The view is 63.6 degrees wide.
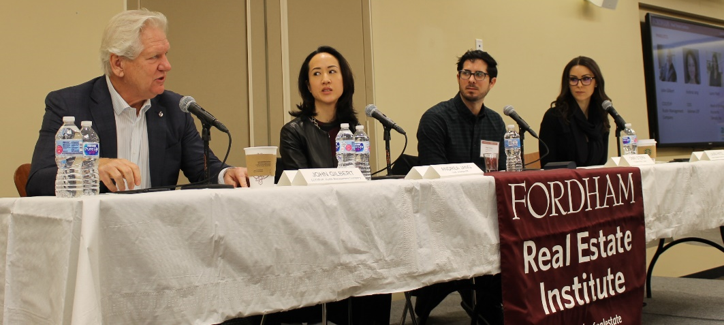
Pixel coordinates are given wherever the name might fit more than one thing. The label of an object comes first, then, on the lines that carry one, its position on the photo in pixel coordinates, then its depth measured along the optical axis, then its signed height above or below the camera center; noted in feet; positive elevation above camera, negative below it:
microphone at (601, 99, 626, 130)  8.53 +0.84
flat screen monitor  17.33 +2.66
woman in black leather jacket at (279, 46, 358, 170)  7.99 +1.01
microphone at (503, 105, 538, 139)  7.18 +0.71
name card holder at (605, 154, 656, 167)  7.24 +0.12
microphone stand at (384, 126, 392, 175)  6.27 +0.43
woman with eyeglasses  10.12 +0.92
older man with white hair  5.81 +0.88
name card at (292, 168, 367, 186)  4.67 +0.06
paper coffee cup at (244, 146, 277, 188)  5.11 +0.18
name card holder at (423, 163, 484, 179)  5.29 +0.07
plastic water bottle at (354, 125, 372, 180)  6.09 +0.28
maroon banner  5.33 -0.72
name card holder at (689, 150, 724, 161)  8.16 +0.17
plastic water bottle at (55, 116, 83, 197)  4.23 +0.21
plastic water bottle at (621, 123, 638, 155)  9.16 +0.44
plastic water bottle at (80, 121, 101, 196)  4.33 +0.19
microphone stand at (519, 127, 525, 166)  7.49 +0.51
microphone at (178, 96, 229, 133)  5.02 +0.68
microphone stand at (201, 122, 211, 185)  5.07 +0.39
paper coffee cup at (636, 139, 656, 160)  8.66 +0.34
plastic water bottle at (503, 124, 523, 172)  7.20 +0.27
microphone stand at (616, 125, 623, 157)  8.62 +0.56
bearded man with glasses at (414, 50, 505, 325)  9.23 +0.86
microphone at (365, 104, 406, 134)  6.26 +0.68
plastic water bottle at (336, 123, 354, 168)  6.11 +0.33
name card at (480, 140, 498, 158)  7.10 +0.37
